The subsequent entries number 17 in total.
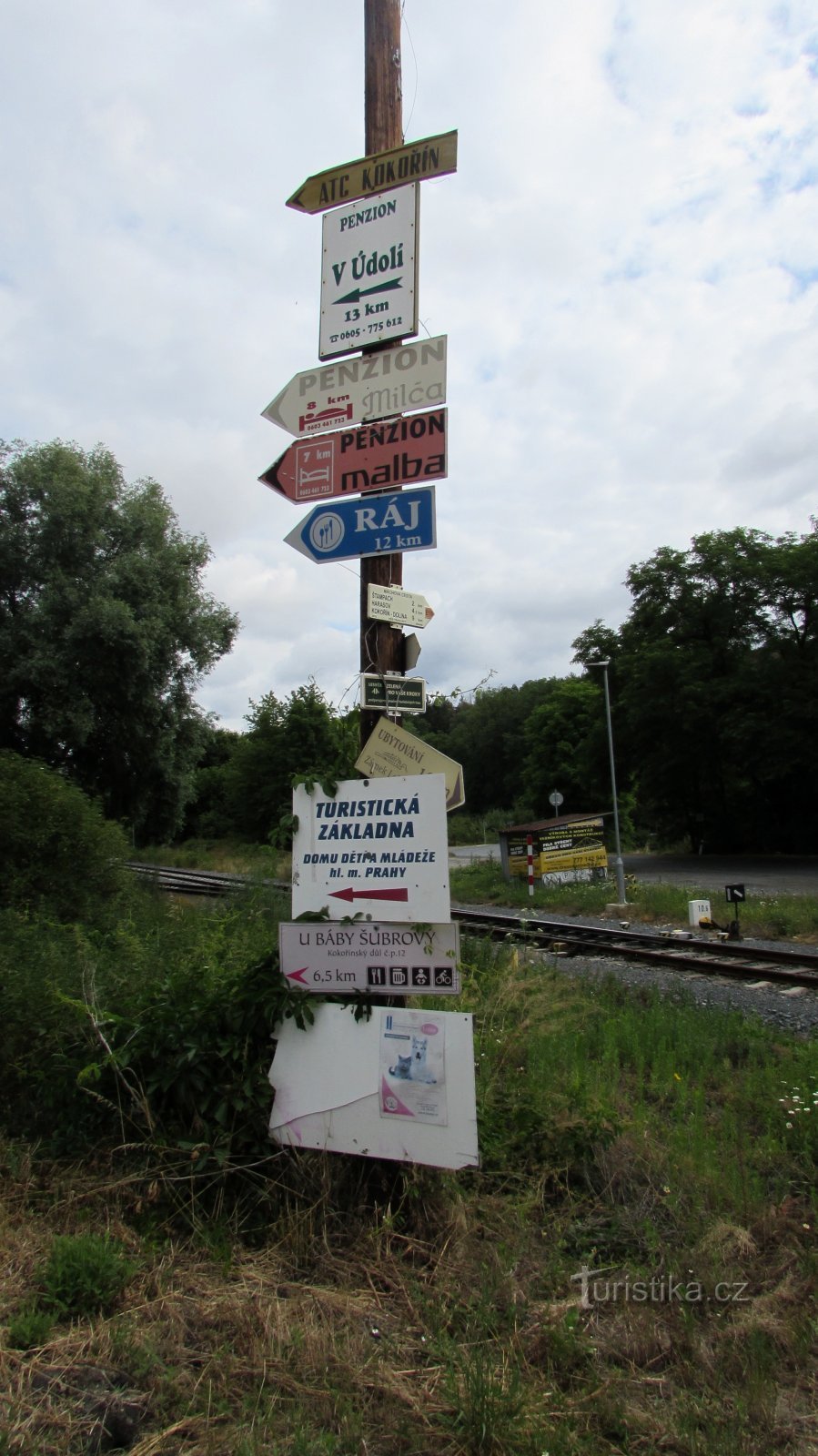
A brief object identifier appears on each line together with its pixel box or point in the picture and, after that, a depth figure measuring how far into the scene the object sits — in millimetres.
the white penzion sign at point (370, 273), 4766
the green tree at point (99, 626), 22000
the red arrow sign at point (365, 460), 4605
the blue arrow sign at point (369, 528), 4547
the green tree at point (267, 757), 38375
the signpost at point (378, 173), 4715
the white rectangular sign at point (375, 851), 4059
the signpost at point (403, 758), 4301
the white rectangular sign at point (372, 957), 3971
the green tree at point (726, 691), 38406
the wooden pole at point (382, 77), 4953
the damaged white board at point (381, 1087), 3787
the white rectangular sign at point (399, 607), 4488
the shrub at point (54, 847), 9555
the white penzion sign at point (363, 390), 4621
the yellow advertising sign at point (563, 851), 25250
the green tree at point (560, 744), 73938
